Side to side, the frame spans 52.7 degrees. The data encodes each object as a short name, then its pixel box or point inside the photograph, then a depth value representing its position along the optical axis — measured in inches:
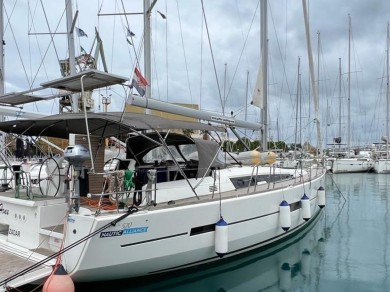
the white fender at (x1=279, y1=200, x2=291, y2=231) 339.3
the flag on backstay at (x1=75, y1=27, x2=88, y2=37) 463.0
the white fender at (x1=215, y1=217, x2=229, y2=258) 264.4
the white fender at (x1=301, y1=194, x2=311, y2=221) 395.9
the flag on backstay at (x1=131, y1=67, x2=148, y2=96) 346.9
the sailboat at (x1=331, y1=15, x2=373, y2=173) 1558.8
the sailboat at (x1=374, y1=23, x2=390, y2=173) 1537.9
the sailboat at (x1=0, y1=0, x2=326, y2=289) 213.3
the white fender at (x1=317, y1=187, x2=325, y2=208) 490.6
